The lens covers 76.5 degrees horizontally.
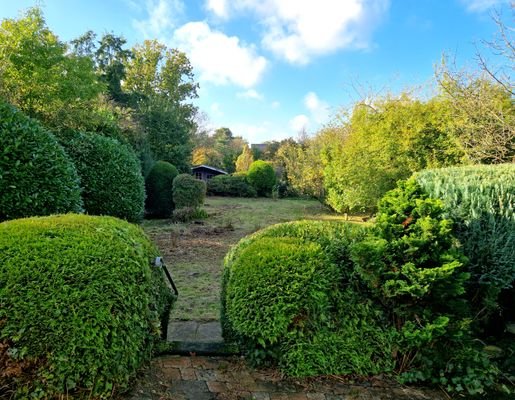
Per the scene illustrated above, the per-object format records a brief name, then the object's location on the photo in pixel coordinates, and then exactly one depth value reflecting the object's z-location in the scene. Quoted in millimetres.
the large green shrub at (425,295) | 2316
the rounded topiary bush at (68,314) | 1833
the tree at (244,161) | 27047
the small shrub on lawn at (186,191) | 10875
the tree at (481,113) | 6145
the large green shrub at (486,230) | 2906
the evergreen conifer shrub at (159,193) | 11516
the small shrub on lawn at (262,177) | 21703
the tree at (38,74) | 6238
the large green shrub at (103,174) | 6355
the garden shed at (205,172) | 26672
